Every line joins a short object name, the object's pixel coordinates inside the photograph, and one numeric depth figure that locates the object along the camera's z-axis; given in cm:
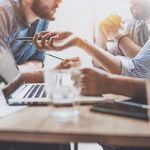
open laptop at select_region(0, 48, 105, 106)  111
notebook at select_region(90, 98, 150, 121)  86
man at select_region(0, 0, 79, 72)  155
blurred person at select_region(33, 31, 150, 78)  150
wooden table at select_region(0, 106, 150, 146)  71
